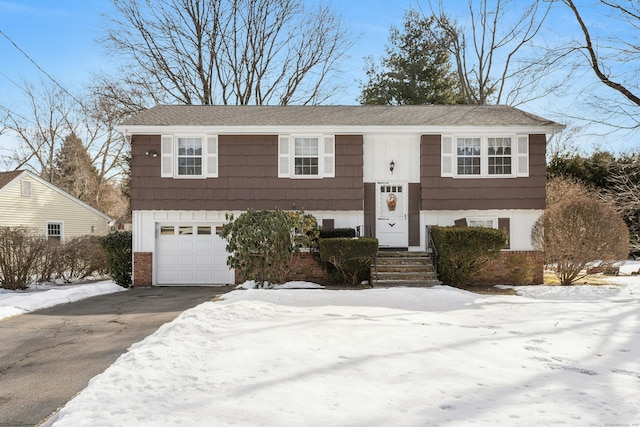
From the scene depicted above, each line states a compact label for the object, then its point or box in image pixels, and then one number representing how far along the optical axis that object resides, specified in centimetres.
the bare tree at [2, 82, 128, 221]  3462
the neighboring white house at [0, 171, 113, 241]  2295
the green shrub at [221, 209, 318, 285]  1202
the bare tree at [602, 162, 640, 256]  1642
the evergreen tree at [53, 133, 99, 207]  3672
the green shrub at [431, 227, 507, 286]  1217
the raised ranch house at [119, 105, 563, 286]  1408
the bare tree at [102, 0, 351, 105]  2553
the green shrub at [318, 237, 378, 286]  1219
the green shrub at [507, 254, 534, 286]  1352
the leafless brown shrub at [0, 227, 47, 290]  1407
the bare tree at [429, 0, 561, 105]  2644
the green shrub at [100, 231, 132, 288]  1421
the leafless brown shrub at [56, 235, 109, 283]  1585
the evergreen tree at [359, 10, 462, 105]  2822
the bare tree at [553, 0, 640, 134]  1700
